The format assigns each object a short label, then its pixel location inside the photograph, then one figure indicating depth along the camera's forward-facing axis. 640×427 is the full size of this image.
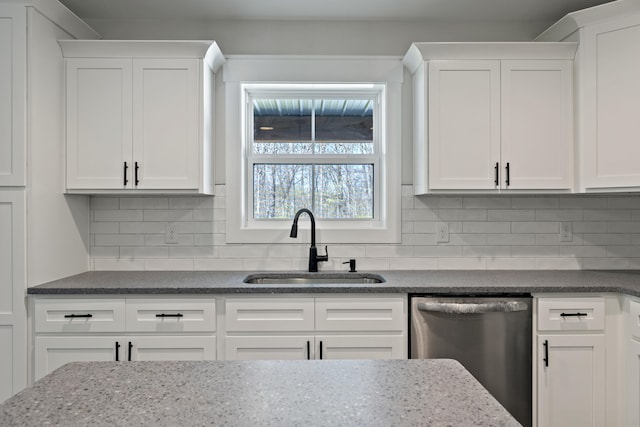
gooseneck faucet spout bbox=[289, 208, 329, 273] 2.79
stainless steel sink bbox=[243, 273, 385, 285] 2.82
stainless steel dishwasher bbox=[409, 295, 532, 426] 2.27
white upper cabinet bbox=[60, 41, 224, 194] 2.57
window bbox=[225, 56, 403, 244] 2.93
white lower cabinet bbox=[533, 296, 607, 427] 2.29
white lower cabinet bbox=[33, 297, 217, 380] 2.27
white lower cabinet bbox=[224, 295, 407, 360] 2.32
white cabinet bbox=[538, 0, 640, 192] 2.41
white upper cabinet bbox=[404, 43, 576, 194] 2.60
